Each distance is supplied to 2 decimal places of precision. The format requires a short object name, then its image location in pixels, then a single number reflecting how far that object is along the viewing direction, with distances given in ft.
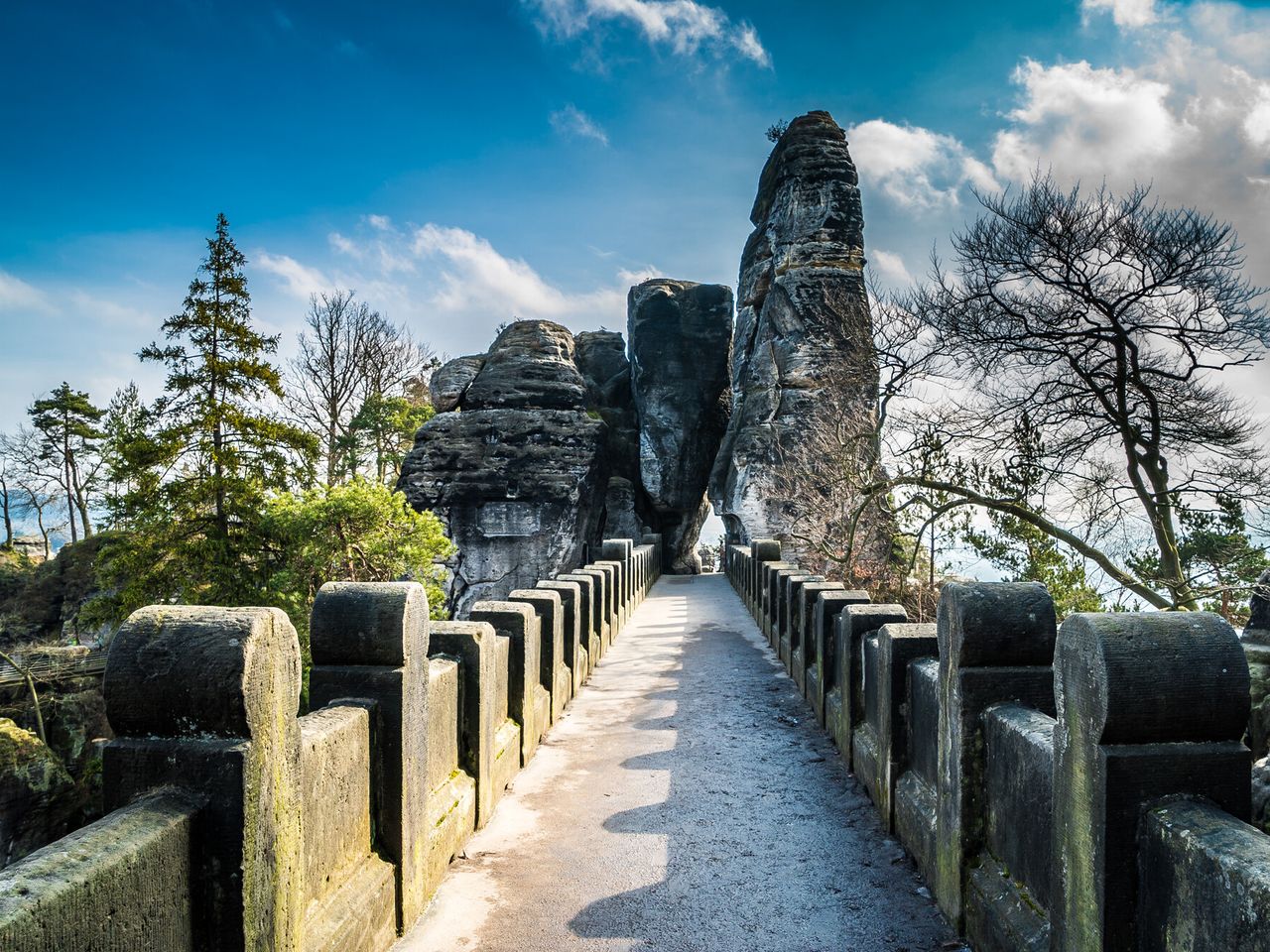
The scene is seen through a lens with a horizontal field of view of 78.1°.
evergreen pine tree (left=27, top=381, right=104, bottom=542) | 109.81
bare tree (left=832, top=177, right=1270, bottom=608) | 29.96
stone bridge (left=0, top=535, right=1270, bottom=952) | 6.09
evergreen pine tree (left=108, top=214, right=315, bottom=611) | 59.02
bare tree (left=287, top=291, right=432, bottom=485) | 106.11
